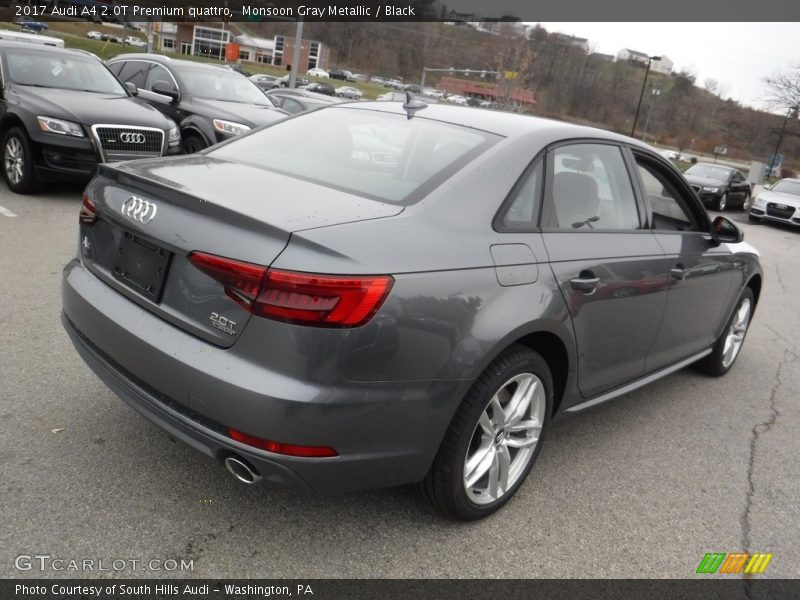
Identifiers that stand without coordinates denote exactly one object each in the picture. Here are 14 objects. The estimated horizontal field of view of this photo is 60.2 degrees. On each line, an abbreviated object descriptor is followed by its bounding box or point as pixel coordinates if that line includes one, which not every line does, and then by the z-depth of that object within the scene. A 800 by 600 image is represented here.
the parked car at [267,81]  39.92
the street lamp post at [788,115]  47.34
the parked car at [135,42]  77.09
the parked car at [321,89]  46.22
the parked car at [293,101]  15.27
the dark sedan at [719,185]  21.05
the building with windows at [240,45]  103.31
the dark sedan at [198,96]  9.41
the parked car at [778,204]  18.69
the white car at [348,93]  56.10
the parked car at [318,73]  89.94
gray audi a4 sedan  2.14
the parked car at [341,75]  93.62
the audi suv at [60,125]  7.59
